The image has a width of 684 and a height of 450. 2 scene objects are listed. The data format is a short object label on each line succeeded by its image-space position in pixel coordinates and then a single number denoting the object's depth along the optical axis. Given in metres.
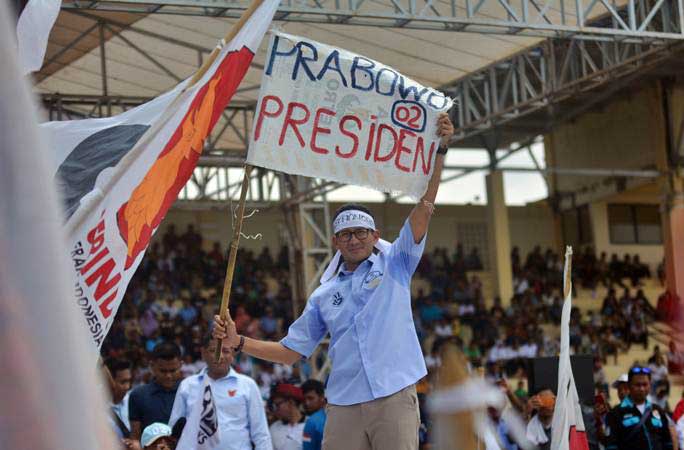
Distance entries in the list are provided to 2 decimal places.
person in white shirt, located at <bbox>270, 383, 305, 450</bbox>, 10.66
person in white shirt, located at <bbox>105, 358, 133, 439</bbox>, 8.22
